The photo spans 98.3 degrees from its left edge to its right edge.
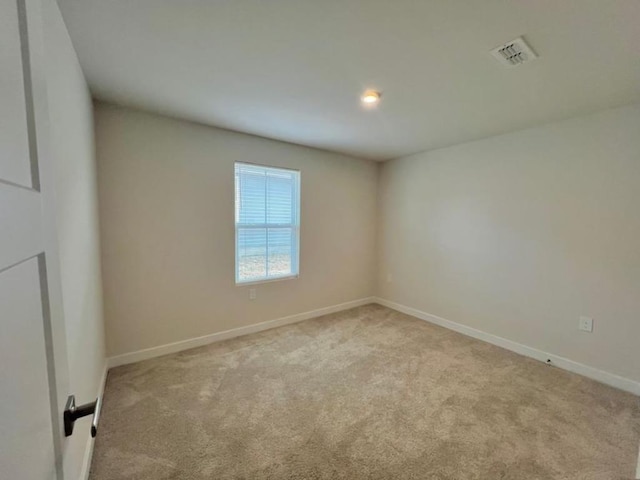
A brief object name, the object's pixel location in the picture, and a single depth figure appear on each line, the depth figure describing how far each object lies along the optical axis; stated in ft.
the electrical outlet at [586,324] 7.98
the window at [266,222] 10.37
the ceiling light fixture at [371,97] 6.82
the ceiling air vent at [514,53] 4.91
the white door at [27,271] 1.28
